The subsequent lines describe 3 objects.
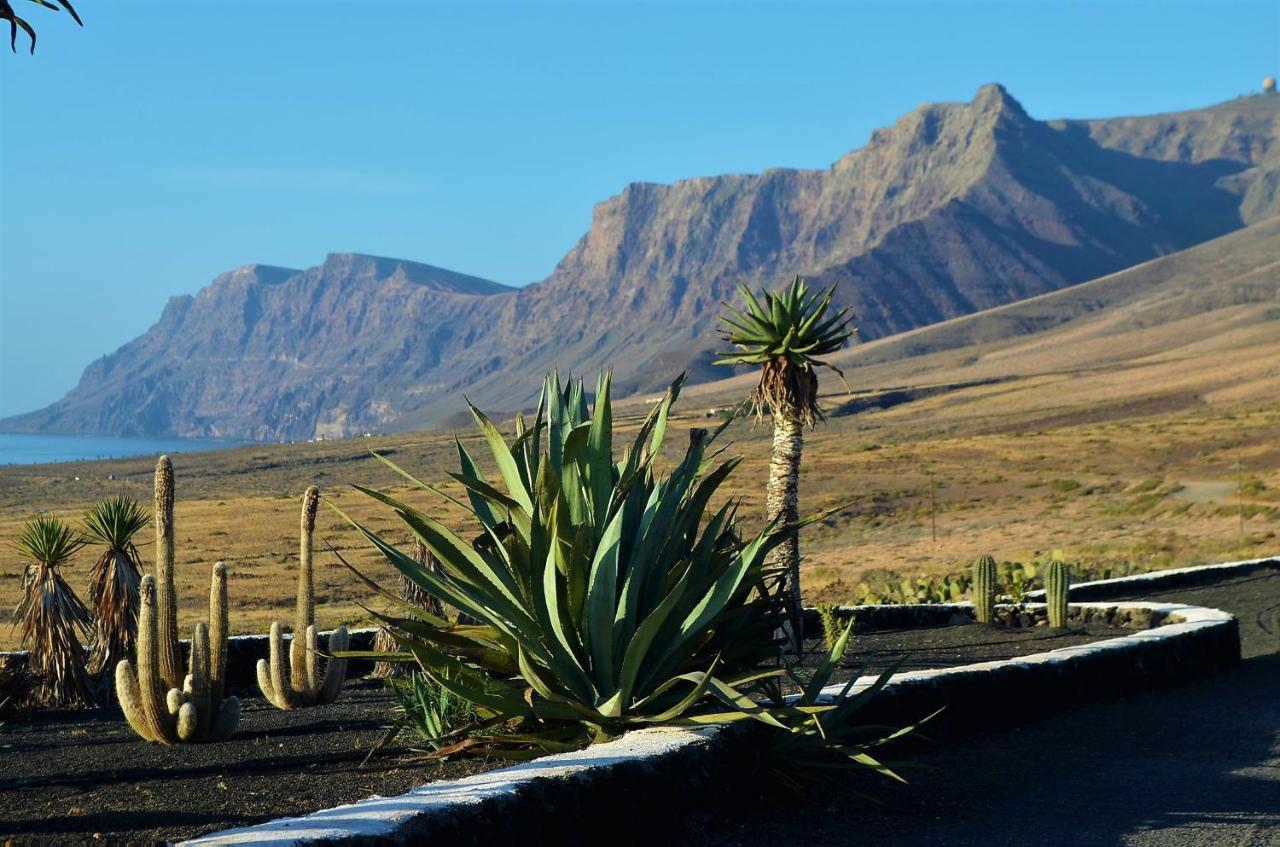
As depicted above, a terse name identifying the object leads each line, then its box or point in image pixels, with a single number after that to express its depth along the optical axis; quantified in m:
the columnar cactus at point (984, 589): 14.87
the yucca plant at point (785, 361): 12.79
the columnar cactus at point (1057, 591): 14.21
